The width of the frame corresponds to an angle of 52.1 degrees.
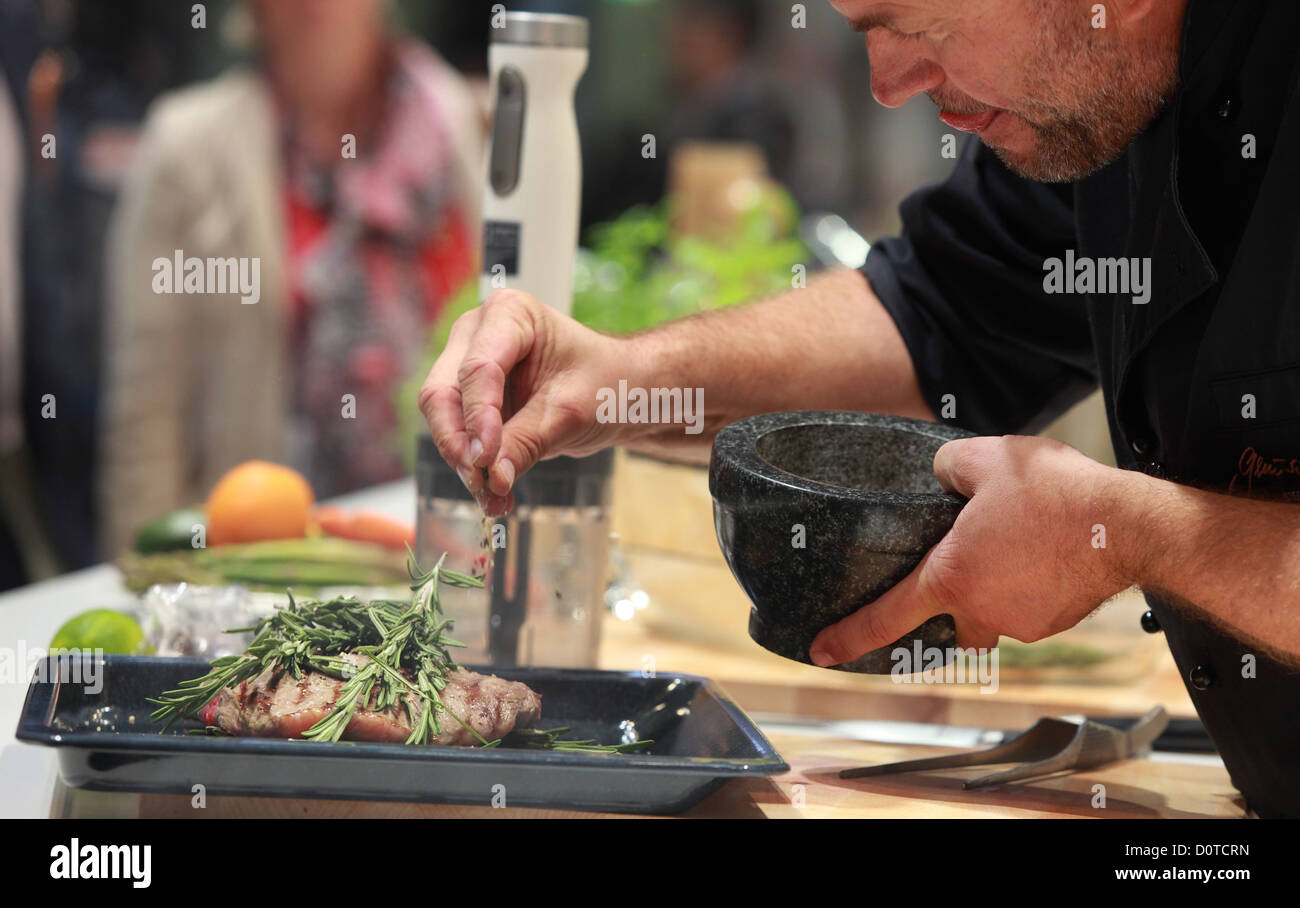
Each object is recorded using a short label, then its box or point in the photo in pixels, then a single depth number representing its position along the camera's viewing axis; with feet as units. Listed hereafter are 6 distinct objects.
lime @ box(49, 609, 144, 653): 4.52
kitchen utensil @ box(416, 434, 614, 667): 4.63
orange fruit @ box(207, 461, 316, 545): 6.22
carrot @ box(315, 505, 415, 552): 6.36
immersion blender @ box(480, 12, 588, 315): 4.68
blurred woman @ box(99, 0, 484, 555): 10.91
